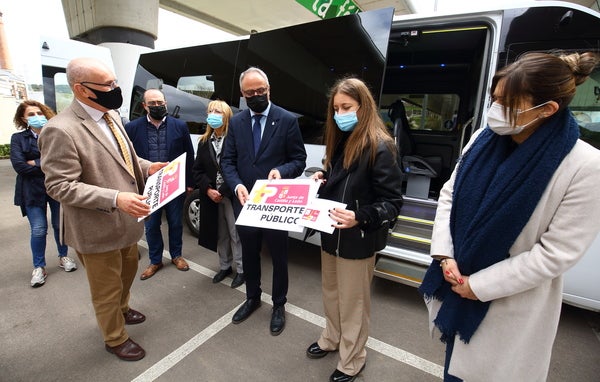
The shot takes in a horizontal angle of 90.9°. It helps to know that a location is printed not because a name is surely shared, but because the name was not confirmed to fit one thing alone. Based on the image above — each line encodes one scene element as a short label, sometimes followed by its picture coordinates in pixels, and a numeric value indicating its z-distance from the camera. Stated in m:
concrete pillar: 7.99
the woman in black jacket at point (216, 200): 2.90
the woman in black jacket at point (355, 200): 1.60
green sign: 4.84
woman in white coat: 1.01
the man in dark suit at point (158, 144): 3.08
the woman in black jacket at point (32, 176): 2.99
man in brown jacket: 1.70
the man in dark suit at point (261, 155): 2.29
